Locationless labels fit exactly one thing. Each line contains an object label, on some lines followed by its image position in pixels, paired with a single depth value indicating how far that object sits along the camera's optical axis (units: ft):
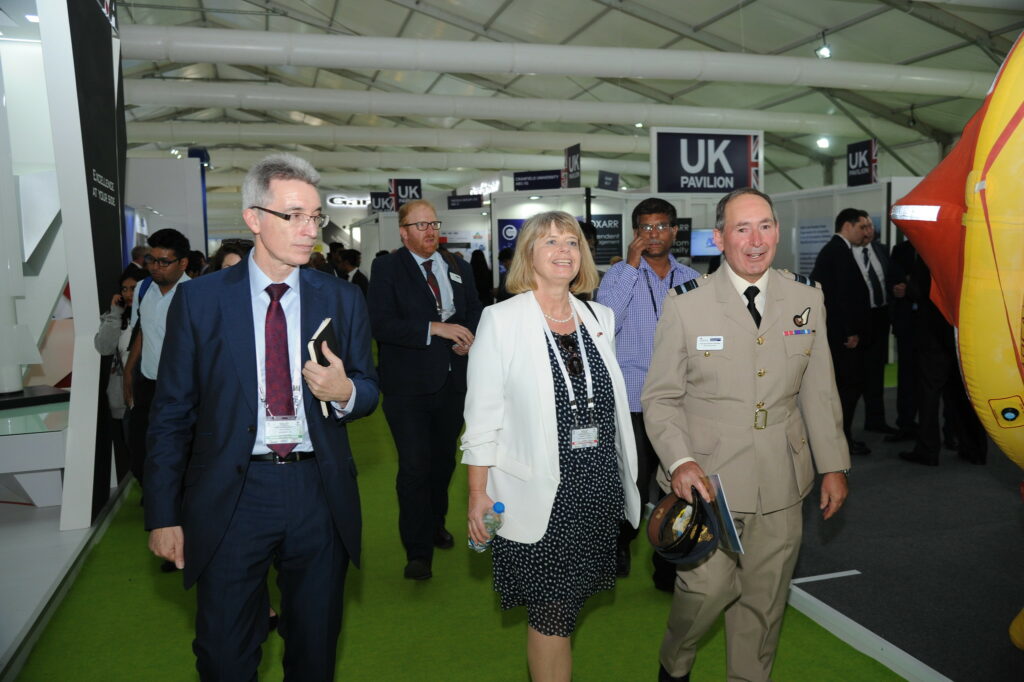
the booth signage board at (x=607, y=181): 45.85
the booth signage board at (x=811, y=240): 36.01
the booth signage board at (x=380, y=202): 69.82
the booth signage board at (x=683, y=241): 34.54
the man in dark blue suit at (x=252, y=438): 6.30
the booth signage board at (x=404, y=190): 59.72
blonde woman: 7.47
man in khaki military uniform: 7.55
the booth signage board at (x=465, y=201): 58.95
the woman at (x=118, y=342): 14.75
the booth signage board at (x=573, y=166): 43.34
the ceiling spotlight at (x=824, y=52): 38.42
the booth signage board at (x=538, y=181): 46.32
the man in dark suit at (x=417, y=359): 12.07
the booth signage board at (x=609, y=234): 39.70
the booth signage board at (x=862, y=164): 34.01
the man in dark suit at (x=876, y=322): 20.26
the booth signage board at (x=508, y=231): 42.09
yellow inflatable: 5.19
